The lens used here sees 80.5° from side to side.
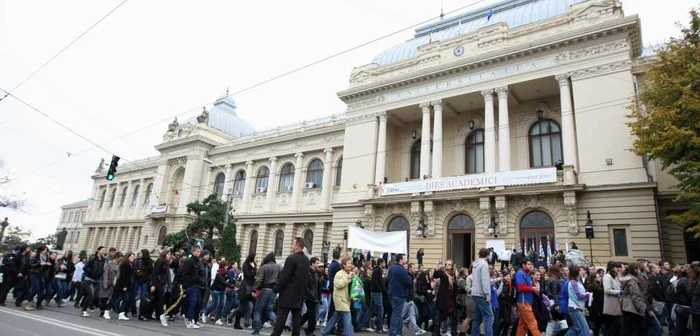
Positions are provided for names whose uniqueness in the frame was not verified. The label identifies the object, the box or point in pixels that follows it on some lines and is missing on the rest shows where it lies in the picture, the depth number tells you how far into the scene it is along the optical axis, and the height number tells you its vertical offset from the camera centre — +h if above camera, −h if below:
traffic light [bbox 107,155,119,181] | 18.66 +4.26
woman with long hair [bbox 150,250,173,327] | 10.11 -0.29
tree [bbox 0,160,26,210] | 35.64 +4.46
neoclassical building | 18.31 +8.16
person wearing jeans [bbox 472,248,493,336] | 7.93 +0.06
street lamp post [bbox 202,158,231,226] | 24.38 +3.62
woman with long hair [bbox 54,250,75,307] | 12.23 -0.40
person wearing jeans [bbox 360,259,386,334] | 10.18 -0.14
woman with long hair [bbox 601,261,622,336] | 7.96 +0.18
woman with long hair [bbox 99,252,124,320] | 10.28 -0.46
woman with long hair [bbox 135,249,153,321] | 10.09 -0.25
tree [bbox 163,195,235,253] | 27.36 +2.99
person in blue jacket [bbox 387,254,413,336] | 8.87 -0.12
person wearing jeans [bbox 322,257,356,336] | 7.56 -0.15
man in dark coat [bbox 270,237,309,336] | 6.59 -0.15
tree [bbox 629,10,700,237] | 13.79 +6.44
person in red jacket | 7.85 -0.05
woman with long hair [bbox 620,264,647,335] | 7.49 +0.04
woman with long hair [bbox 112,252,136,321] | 9.92 -0.40
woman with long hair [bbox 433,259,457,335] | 9.14 -0.05
